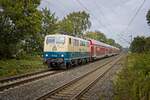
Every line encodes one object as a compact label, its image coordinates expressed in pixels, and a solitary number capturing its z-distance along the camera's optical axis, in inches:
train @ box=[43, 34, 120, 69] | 1059.3
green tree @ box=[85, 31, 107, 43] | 4889.8
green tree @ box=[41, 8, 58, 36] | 1998.0
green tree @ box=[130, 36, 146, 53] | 2128.9
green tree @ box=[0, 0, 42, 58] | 1307.8
